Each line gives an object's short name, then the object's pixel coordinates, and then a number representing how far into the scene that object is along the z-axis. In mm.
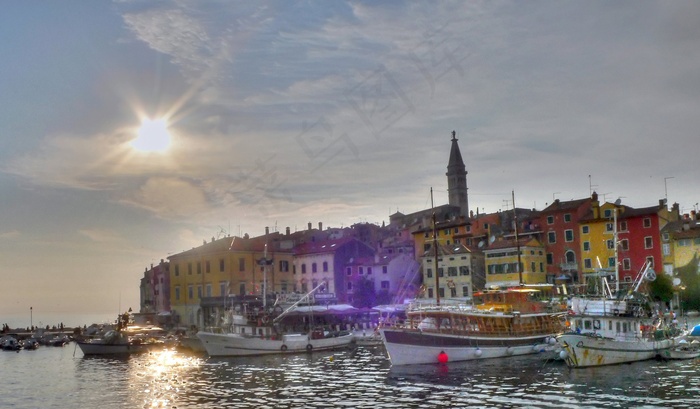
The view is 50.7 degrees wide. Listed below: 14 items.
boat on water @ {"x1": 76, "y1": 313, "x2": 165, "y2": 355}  73125
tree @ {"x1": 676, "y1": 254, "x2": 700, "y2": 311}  72188
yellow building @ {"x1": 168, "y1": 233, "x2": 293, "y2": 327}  90562
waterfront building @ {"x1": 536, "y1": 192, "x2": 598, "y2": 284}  82562
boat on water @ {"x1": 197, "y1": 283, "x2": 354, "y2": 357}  61969
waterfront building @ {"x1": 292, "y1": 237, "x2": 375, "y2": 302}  96375
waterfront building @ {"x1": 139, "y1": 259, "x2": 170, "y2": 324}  118688
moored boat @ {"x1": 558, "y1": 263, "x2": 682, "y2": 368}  45188
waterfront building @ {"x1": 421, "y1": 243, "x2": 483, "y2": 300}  87044
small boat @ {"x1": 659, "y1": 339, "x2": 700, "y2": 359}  49000
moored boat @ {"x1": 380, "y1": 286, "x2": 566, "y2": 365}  50188
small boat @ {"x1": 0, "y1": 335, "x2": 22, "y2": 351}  90375
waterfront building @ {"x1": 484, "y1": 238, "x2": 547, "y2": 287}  82688
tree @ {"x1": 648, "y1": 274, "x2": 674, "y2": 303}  71938
